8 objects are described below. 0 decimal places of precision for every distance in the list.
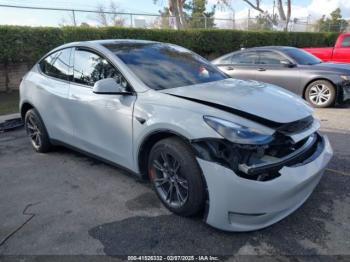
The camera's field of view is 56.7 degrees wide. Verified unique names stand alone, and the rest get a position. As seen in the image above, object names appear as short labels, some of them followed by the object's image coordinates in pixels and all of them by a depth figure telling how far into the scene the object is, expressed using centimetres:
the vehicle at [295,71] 725
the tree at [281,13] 2933
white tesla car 252
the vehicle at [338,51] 1016
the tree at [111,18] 1524
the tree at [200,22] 2163
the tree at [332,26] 3173
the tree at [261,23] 2612
